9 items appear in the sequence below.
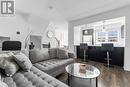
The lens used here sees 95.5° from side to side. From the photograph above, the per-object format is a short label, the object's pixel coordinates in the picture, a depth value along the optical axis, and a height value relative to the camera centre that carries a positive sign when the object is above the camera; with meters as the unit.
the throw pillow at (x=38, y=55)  1.74 -0.39
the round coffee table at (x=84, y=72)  1.21 -0.67
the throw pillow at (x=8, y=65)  1.00 -0.39
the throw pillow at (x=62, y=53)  2.15 -0.40
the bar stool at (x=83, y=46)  3.13 -0.18
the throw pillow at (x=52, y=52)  2.18 -0.35
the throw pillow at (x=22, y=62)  1.15 -0.39
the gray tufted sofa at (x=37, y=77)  0.82 -0.57
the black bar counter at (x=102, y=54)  2.57 -0.60
